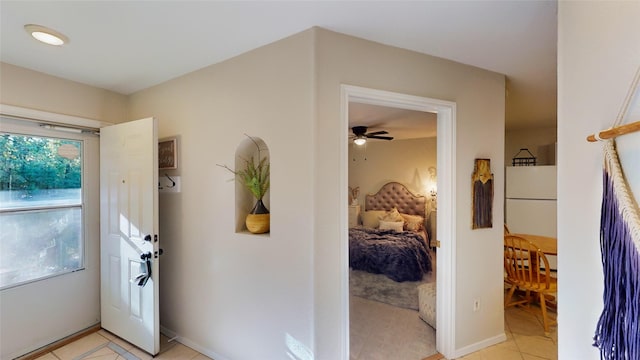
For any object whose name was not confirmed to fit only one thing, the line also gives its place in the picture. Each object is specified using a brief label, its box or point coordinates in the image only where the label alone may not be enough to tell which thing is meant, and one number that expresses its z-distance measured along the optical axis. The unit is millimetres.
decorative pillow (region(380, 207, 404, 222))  5235
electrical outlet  2279
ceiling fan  4285
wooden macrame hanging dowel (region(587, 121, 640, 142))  705
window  2178
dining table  2748
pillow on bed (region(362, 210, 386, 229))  5590
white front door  2219
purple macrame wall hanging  690
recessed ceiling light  1613
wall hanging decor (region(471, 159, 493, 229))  2258
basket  4877
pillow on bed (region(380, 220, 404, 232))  4971
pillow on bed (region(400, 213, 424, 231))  5105
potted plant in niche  2006
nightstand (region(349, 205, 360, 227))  5941
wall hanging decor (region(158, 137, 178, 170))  2420
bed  3959
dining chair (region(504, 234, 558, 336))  2662
